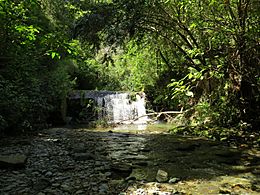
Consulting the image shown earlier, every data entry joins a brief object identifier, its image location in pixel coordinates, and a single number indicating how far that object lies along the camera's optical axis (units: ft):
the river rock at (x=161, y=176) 13.78
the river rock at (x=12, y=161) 14.80
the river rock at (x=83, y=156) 17.90
